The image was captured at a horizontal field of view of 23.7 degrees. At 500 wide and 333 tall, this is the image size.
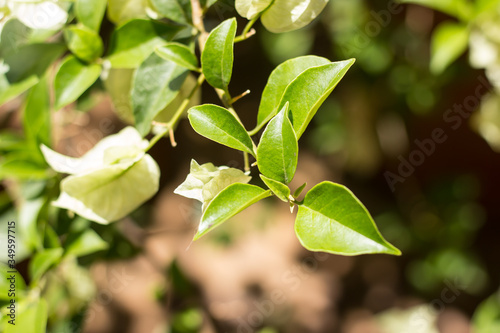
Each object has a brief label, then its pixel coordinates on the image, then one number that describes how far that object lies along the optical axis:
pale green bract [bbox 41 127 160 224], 0.51
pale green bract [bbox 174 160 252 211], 0.47
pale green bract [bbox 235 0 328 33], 0.49
